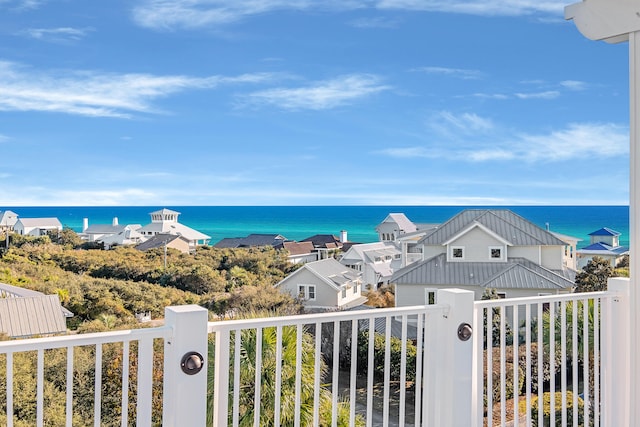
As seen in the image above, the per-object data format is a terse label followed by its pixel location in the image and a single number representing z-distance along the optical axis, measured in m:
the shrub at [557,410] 4.38
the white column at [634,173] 2.20
